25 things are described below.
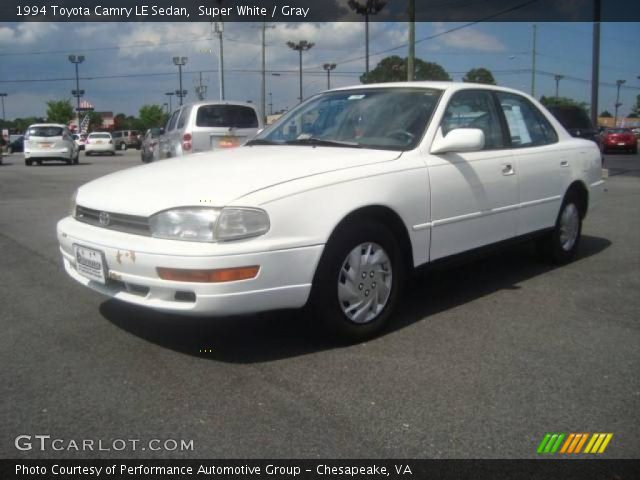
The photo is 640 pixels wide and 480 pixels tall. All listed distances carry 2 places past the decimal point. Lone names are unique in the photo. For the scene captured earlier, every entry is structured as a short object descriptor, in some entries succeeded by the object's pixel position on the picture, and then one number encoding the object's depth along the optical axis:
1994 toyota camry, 3.23
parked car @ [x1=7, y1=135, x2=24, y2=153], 45.81
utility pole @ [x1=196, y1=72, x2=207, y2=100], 43.81
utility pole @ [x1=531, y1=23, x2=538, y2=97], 57.28
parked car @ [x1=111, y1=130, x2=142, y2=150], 50.03
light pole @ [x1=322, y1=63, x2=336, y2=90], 51.59
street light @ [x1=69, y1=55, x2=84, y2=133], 64.38
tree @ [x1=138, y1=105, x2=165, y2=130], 94.07
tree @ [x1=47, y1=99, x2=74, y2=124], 84.69
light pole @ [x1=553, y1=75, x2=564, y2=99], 77.88
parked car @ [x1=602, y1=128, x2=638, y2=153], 30.89
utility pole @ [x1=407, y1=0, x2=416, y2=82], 19.78
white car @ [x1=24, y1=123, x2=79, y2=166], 22.88
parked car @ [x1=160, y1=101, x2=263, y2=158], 11.75
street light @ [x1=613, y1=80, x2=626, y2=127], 94.91
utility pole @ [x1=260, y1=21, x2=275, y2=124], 37.56
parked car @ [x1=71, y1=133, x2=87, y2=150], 46.83
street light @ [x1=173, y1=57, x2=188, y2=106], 55.75
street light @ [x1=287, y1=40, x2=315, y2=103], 51.78
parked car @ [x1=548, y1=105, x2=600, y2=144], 16.29
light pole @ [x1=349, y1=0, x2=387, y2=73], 30.30
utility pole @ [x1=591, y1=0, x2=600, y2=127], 19.19
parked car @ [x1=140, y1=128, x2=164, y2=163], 23.08
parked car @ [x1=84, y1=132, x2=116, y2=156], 36.94
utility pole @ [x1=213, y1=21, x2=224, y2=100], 33.88
